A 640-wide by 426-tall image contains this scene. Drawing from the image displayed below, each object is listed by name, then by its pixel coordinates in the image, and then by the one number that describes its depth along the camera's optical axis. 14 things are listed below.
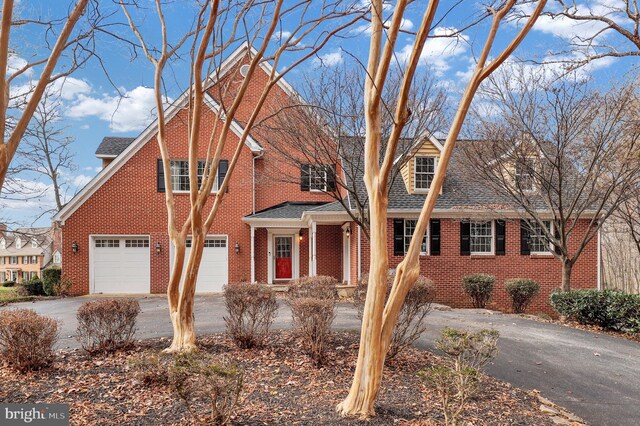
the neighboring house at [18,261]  42.40
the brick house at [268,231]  15.67
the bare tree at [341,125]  12.63
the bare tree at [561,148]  11.13
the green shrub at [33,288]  18.53
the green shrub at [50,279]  17.27
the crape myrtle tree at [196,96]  6.36
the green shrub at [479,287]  14.25
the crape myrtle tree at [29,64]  3.84
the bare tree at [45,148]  15.47
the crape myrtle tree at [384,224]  4.18
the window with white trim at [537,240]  15.84
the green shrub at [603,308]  10.06
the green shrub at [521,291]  13.52
